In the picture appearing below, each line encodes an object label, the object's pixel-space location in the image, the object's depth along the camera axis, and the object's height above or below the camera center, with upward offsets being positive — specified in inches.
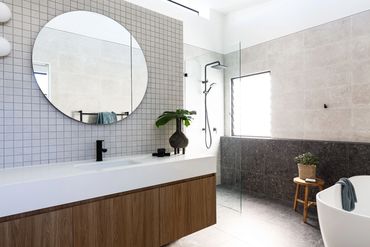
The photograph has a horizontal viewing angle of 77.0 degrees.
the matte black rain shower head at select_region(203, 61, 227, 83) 145.2 +36.1
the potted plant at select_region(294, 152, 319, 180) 107.8 -19.5
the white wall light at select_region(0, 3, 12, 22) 64.5 +31.1
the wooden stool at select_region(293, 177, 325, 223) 104.5 -28.7
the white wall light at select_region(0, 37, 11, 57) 64.7 +21.3
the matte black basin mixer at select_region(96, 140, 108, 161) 82.2 -9.1
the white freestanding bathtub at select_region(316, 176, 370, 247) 60.2 -27.9
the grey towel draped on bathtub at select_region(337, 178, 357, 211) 82.3 -25.7
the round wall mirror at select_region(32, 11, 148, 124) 75.9 +20.3
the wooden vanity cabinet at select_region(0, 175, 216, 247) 54.5 -27.3
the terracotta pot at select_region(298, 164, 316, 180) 107.7 -22.1
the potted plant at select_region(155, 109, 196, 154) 96.9 -0.7
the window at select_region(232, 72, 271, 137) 141.9 +11.6
